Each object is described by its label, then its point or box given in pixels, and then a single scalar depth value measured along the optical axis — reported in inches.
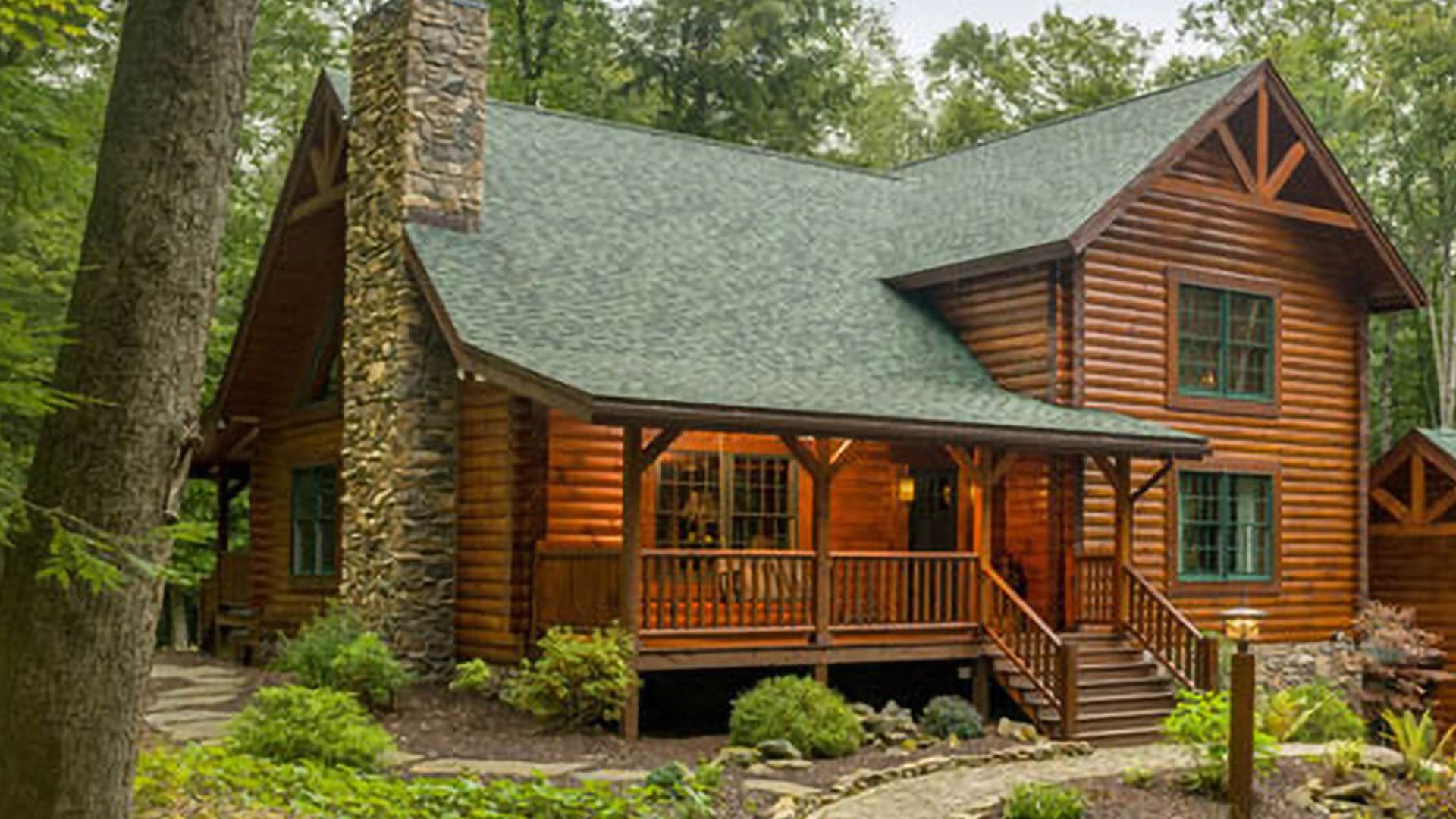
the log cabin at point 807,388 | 639.1
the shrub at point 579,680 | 554.9
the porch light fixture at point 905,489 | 781.3
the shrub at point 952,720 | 601.9
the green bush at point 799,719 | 542.6
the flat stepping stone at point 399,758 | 485.1
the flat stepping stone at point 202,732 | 511.2
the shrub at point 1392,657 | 828.0
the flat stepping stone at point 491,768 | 469.4
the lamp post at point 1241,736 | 478.0
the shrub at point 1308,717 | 611.2
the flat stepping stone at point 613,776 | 473.7
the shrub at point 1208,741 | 516.4
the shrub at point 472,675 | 581.0
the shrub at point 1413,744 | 570.9
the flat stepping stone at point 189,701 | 597.6
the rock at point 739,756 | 520.4
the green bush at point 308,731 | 442.3
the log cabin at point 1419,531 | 884.6
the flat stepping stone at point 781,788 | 480.7
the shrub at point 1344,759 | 542.9
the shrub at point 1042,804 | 456.1
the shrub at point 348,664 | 585.3
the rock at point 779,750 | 529.0
